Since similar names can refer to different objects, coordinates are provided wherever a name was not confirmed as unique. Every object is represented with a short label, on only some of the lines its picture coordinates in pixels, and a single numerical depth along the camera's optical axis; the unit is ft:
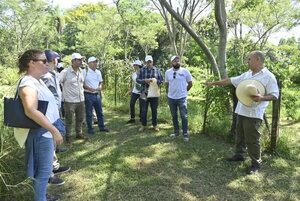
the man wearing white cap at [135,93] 17.84
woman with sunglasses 6.64
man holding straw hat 10.44
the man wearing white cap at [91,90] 15.21
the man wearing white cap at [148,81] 16.26
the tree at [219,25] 16.40
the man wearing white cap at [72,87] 13.63
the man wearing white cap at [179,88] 14.67
